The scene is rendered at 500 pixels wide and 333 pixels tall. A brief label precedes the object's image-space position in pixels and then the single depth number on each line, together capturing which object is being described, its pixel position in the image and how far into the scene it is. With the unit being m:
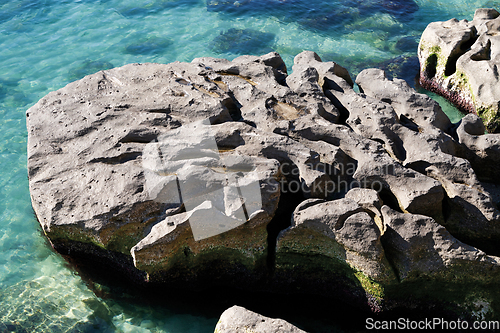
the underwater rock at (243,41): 12.96
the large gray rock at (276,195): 5.37
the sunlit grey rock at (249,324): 4.55
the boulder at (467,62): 8.84
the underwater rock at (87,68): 11.87
